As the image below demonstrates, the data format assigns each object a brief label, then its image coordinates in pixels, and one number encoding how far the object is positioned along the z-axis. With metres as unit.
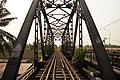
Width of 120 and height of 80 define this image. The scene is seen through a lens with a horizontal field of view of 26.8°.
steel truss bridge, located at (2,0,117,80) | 7.82
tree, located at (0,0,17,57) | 23.06
